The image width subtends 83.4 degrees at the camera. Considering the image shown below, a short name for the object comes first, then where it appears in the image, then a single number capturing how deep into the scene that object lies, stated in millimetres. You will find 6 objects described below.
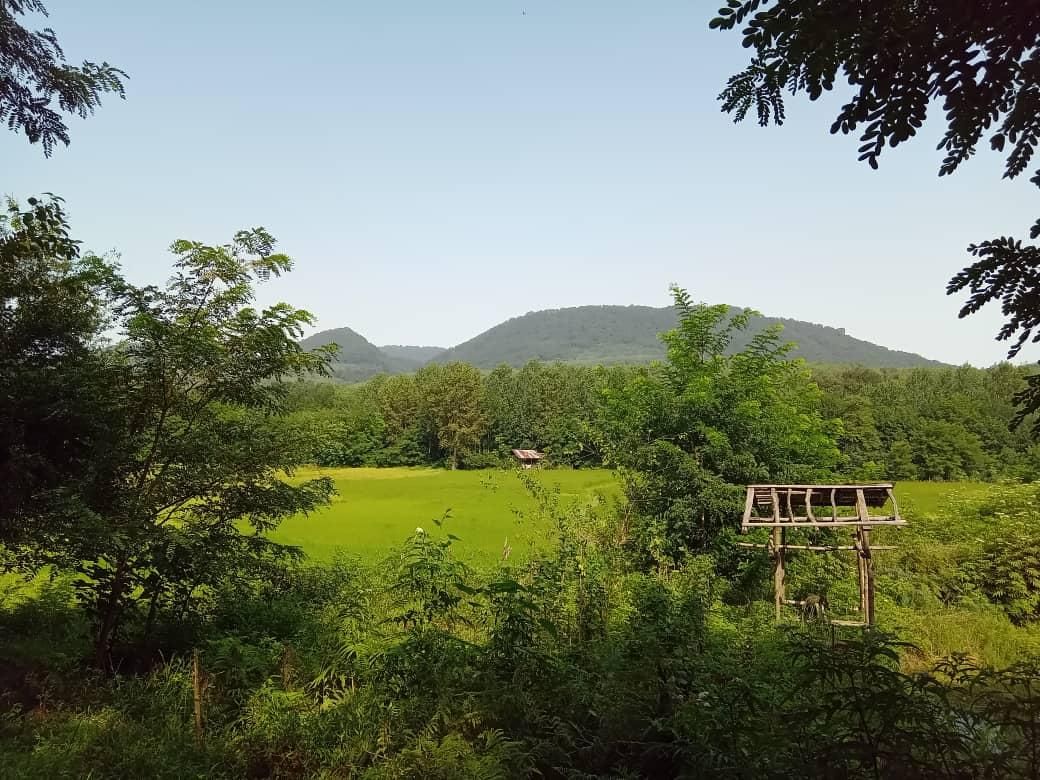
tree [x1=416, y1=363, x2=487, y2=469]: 61375
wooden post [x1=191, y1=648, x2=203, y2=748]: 5242
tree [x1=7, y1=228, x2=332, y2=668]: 6574
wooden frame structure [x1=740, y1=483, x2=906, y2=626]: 9344
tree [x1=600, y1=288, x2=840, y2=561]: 12391
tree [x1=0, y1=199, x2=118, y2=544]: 5902
